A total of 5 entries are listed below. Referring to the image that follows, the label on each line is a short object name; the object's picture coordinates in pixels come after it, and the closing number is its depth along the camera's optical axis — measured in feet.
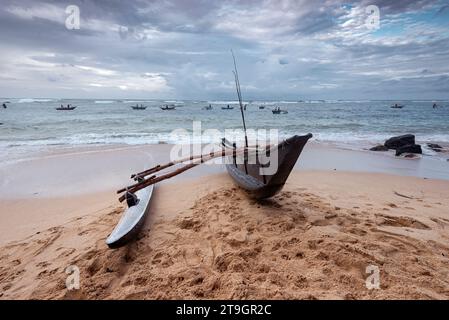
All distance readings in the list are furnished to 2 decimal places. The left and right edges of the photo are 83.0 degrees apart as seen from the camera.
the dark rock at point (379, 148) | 39.37
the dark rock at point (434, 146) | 41.24
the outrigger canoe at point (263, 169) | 12.86
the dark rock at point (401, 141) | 39.12
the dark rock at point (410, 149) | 36.35
